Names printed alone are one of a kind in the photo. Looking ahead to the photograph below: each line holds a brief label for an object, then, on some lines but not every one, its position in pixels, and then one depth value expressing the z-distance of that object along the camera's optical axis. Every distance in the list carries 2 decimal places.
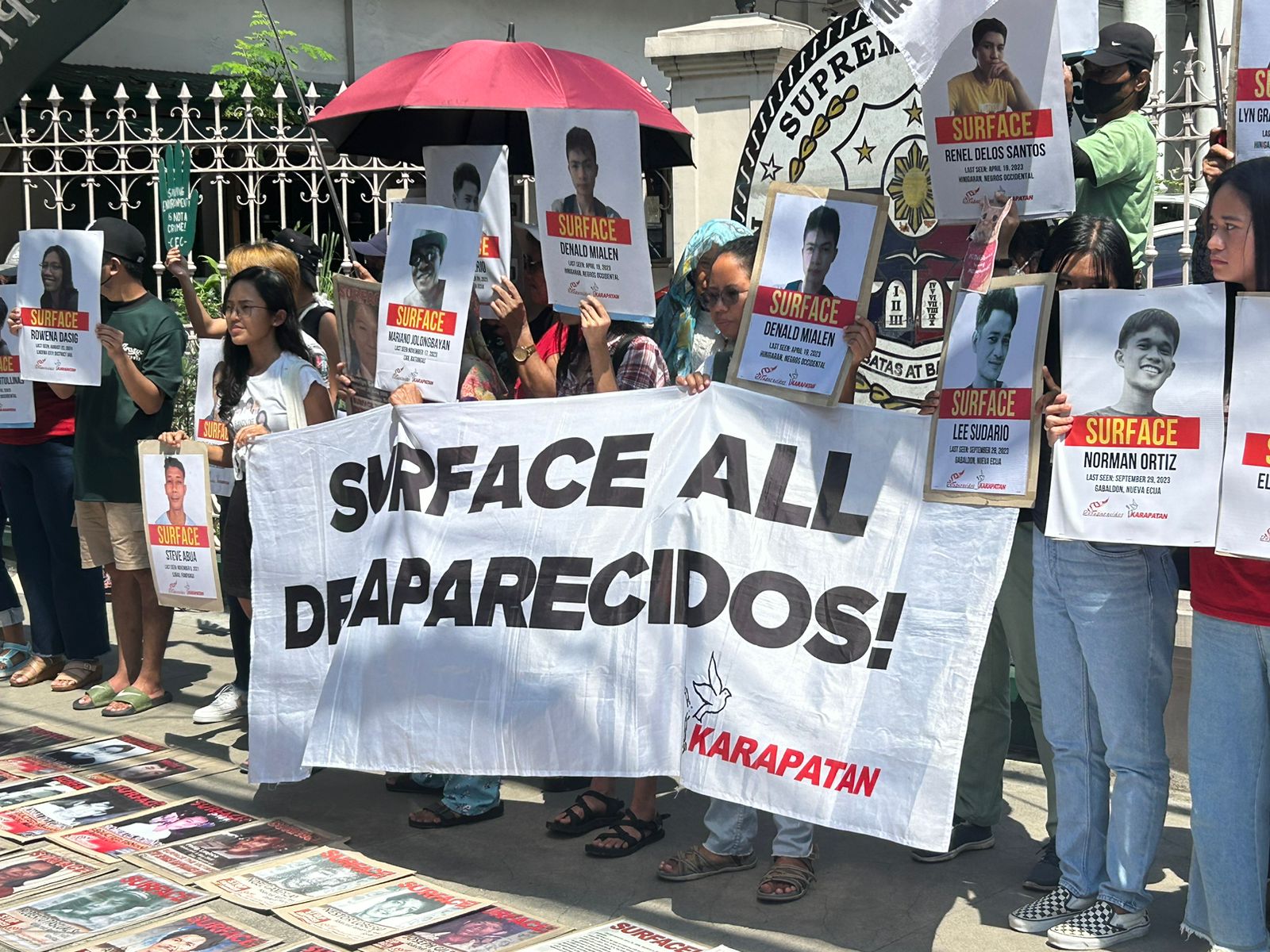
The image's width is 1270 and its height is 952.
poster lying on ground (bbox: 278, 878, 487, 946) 4.25
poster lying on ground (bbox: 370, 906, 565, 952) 4.15
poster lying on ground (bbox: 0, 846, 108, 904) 4.58
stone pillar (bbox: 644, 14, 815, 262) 7.20
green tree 13.01
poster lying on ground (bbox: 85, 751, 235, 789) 5.68
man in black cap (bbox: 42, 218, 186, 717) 6.53
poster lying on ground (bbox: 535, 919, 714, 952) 4.11
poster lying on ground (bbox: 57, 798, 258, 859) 4.94
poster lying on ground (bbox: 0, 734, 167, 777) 5.81
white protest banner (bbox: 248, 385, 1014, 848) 4.17
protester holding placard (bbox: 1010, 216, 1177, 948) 4.04
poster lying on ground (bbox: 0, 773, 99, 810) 5.40
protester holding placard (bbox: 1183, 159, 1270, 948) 3.71
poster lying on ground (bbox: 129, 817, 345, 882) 4.75
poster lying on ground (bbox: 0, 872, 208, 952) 4.24
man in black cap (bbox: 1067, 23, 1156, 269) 4.72
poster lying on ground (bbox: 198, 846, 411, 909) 4.50
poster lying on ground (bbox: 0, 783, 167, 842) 5.10
